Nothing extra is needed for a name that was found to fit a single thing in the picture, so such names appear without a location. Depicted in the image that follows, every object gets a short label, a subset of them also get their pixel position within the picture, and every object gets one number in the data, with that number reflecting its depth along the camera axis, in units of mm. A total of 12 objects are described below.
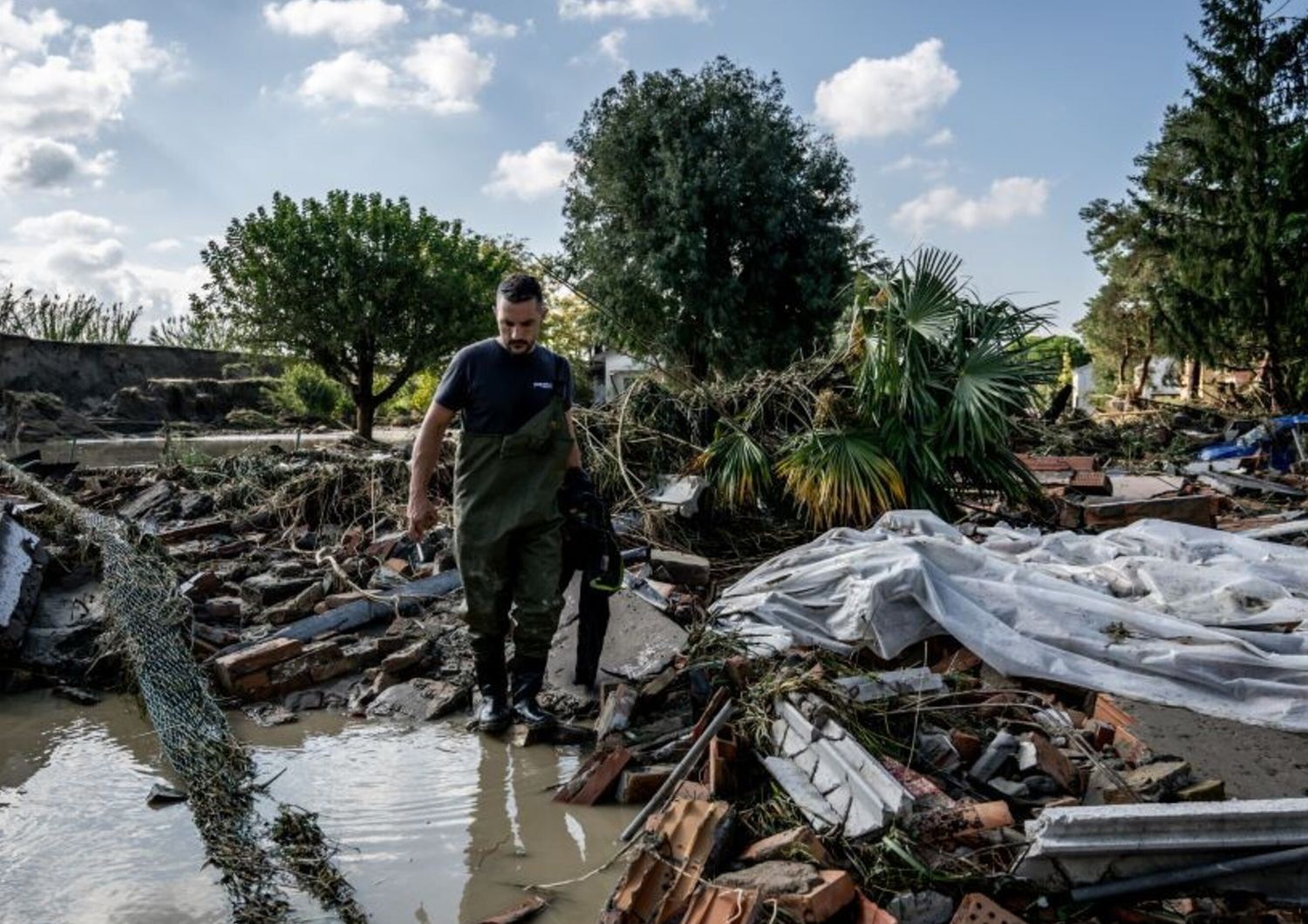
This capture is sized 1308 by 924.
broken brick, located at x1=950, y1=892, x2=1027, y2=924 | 2100
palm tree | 6113
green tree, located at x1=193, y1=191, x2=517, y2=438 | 17797
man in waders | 3547
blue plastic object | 11852
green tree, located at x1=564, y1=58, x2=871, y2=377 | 21094
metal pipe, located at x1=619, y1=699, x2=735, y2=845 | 2826
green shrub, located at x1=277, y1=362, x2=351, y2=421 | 21375
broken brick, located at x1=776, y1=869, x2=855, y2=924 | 2129
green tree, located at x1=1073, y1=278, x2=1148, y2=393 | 24875
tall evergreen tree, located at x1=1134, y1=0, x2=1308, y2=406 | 18078
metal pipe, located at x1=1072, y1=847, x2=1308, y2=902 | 2283
